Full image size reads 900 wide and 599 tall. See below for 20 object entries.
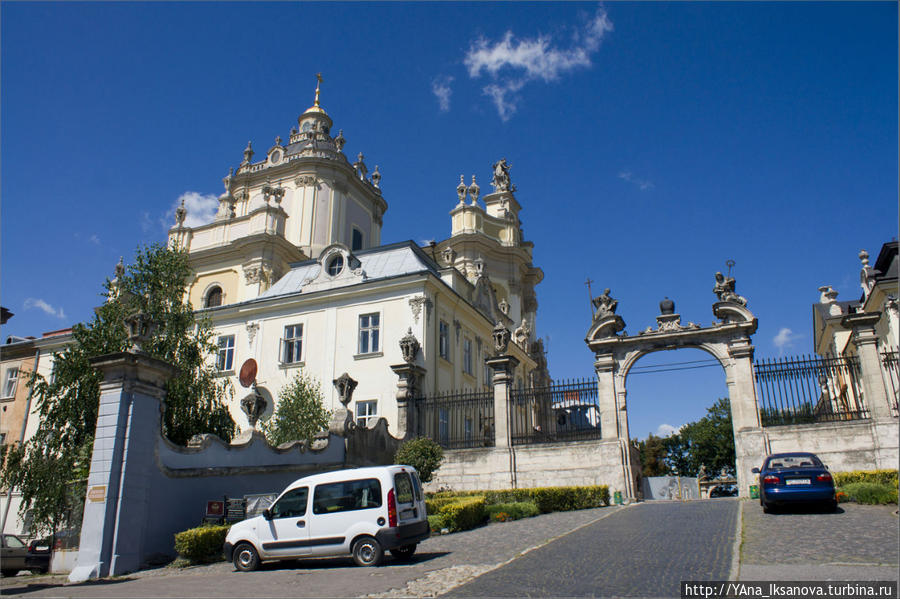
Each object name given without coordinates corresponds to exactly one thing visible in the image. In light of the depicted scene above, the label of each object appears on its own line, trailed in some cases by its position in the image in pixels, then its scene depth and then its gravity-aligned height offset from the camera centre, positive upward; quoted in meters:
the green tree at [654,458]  75.75 +1.04
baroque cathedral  30.88 +10.85
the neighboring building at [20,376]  39.00 +5.77
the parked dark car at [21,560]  19.02 -2.60
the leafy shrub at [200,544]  13.57 -1.53
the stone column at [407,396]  26.14 +2.89
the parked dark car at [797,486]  14.55 -0.44
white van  11.65 -0.95
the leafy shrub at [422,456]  21.47 +0.40
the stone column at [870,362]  20.53 +3.28
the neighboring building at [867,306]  29.86 +8.63
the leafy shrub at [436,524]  15.70 -1.32
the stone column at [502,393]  23.84 +2.79
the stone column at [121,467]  12.91 +0.06
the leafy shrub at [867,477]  18.36 -0.32
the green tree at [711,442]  64.94 +2.46
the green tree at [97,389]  18.81 +2.47
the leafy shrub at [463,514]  15.90 -1.13
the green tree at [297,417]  25.66 +2.06
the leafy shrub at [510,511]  17.56 -1.16
